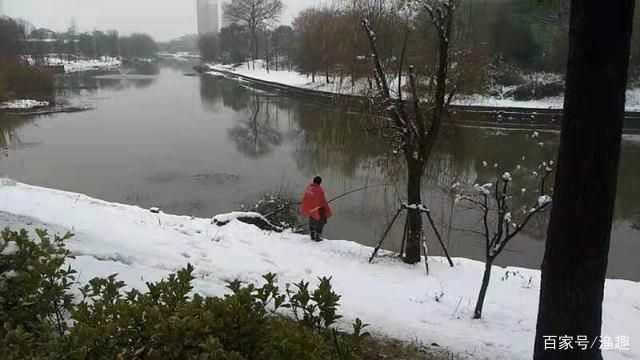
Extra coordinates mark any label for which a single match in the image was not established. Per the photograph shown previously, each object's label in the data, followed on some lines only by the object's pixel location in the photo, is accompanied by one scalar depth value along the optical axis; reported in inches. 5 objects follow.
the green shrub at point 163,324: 77.9
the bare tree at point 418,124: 303.1
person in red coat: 377.7
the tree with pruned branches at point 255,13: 3112.7
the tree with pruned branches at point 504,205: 229.3
